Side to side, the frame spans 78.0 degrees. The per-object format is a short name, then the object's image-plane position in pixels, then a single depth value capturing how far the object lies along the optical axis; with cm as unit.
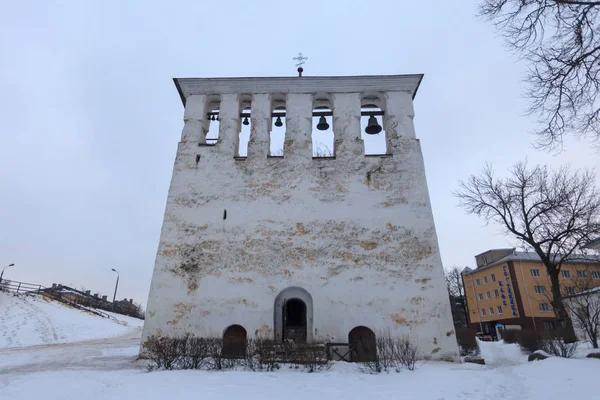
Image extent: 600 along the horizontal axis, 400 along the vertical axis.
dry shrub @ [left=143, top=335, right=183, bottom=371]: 813
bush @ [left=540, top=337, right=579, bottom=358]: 1072
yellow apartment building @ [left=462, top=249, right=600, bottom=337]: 3659
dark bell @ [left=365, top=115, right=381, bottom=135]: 1346
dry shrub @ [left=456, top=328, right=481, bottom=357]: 1627
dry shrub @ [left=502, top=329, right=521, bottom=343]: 2257
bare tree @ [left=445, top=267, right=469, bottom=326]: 5009
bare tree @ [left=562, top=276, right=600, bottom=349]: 1425
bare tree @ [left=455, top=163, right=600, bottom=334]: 1467
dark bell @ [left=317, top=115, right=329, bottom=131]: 1393
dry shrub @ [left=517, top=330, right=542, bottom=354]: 1469
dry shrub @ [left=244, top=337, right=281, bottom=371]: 800
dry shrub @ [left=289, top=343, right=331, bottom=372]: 801
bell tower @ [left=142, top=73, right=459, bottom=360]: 1105
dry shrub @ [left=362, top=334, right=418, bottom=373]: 818
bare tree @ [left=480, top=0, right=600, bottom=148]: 575
